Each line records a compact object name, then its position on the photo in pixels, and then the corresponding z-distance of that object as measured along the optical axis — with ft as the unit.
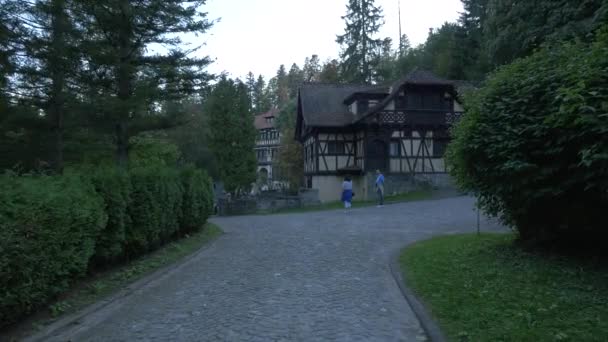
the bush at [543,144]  24.02
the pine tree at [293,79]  276.82
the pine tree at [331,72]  194.49
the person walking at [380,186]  86.44
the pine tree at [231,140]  131.64
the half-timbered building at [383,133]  114.32
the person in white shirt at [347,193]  84.99
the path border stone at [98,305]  19.86
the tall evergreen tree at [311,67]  262.94
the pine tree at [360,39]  185.26
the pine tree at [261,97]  296.10
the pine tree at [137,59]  52.39
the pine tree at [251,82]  313.69
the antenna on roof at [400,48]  218.50
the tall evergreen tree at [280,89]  282.15
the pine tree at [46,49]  48.60
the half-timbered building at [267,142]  239.91
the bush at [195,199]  47.05
